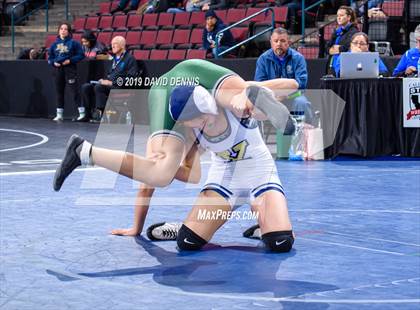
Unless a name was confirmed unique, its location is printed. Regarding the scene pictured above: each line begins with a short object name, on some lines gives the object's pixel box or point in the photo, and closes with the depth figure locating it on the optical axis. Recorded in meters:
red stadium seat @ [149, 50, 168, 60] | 17.78
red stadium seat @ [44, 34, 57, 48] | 20.88
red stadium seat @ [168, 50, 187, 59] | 17.22
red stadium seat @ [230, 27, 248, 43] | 16.67
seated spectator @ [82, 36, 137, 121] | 15.57
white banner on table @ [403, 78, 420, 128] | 11.32
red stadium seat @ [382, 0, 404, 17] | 15.25
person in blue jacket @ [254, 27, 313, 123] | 11.11
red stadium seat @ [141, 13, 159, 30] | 19.17
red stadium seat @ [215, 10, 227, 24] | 17.45
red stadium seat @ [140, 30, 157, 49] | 18.62
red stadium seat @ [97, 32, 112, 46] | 19.23
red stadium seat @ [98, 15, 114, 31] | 20.20
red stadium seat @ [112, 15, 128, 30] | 19.89
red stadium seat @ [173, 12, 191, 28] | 18.38
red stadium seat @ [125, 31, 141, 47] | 18.94
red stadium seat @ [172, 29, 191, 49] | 17.83
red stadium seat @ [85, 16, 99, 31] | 20.50
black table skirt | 11.42
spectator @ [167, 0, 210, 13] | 18.54
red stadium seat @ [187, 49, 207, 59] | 16.23
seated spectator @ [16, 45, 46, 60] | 19.36
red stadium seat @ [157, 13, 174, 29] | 18.83
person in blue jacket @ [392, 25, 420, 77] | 11.68
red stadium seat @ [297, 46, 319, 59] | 15.44
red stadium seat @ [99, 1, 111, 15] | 21.45
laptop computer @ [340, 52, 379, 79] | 11.27
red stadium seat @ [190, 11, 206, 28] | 18.05
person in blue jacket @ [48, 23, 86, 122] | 17.22
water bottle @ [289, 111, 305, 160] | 11.41
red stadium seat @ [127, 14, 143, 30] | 19.58
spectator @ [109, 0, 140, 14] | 20.65
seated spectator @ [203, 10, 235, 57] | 15.87
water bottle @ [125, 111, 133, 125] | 16.33
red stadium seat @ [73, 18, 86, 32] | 20.78
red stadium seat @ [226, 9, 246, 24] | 17.25
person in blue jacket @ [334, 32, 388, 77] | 11.55
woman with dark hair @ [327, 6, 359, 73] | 12.80
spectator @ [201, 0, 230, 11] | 17.81
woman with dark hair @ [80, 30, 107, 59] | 17.91
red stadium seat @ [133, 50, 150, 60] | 18.14
